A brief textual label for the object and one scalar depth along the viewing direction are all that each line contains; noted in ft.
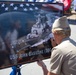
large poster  9.84
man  7.79
